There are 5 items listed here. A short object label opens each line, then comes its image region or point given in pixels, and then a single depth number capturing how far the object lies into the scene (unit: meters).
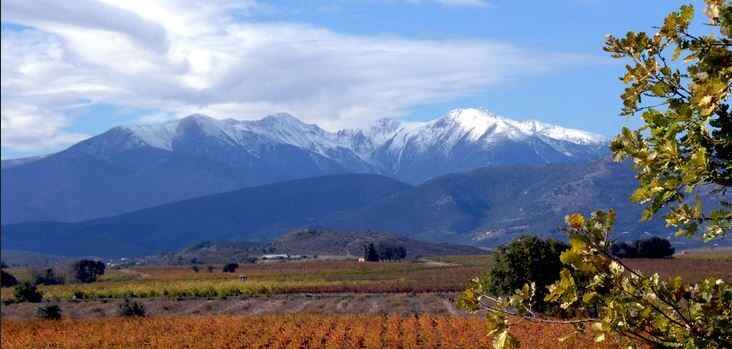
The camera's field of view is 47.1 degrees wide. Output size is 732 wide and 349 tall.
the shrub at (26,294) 91.56
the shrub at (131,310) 68.94
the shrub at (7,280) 126.56
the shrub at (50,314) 65.81
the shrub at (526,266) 52.62
